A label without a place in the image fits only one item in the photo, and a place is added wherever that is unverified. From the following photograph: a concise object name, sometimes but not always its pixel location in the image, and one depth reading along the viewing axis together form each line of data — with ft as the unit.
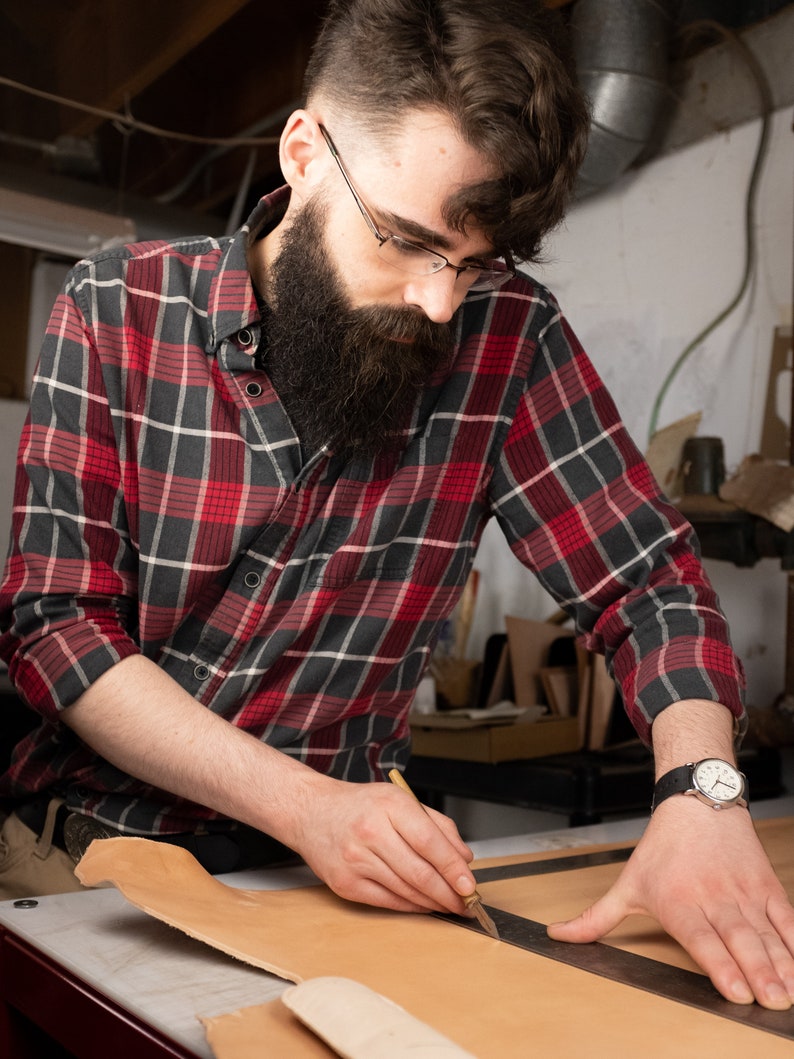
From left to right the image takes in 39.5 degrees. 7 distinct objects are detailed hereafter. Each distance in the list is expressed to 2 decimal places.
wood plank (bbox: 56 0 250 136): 8.90
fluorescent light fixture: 8.42
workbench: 2.37
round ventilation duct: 8.20
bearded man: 3.57
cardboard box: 7.43
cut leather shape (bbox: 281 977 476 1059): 1.98
